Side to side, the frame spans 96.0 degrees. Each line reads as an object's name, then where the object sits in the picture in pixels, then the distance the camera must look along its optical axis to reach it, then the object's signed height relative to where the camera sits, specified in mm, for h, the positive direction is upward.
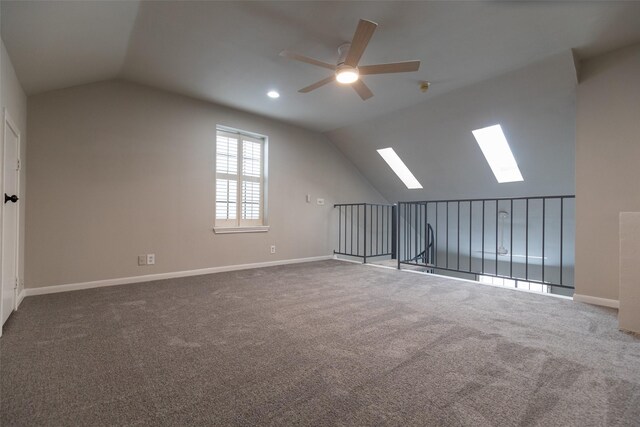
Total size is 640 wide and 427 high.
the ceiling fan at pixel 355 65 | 2072 +1271
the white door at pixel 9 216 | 2072 -38
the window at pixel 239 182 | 4273 +488
